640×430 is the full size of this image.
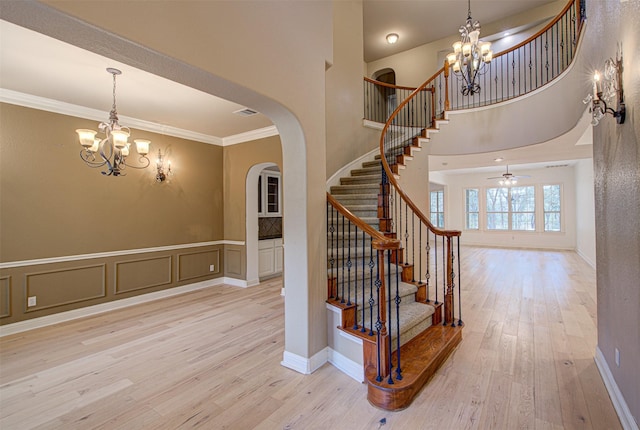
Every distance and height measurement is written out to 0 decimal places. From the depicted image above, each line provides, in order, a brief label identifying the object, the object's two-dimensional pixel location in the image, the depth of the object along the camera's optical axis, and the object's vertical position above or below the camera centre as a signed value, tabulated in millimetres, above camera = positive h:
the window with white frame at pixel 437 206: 12216 +387
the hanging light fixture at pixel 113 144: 3229 +894
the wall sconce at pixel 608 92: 1840 +830
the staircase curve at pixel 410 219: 2260 -30
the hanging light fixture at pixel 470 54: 3777 +2191
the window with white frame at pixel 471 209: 11312 +278
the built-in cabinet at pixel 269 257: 5930 -834
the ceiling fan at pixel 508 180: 8375 +1143
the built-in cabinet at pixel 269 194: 6277 +528
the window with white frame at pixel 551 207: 9773 +287
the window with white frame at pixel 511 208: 10273 +268
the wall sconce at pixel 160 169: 4820 +820
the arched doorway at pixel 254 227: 5531 -179
